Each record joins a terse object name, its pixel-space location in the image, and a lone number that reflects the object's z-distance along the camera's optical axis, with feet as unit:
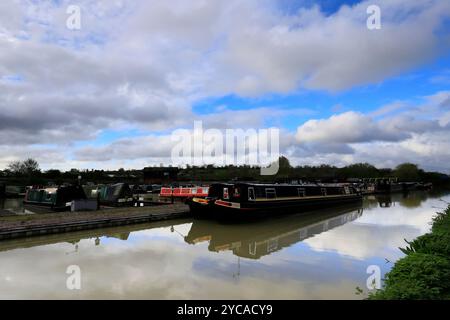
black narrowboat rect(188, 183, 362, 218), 56.49
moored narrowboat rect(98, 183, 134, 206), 78.89
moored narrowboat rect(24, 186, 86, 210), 70.90
